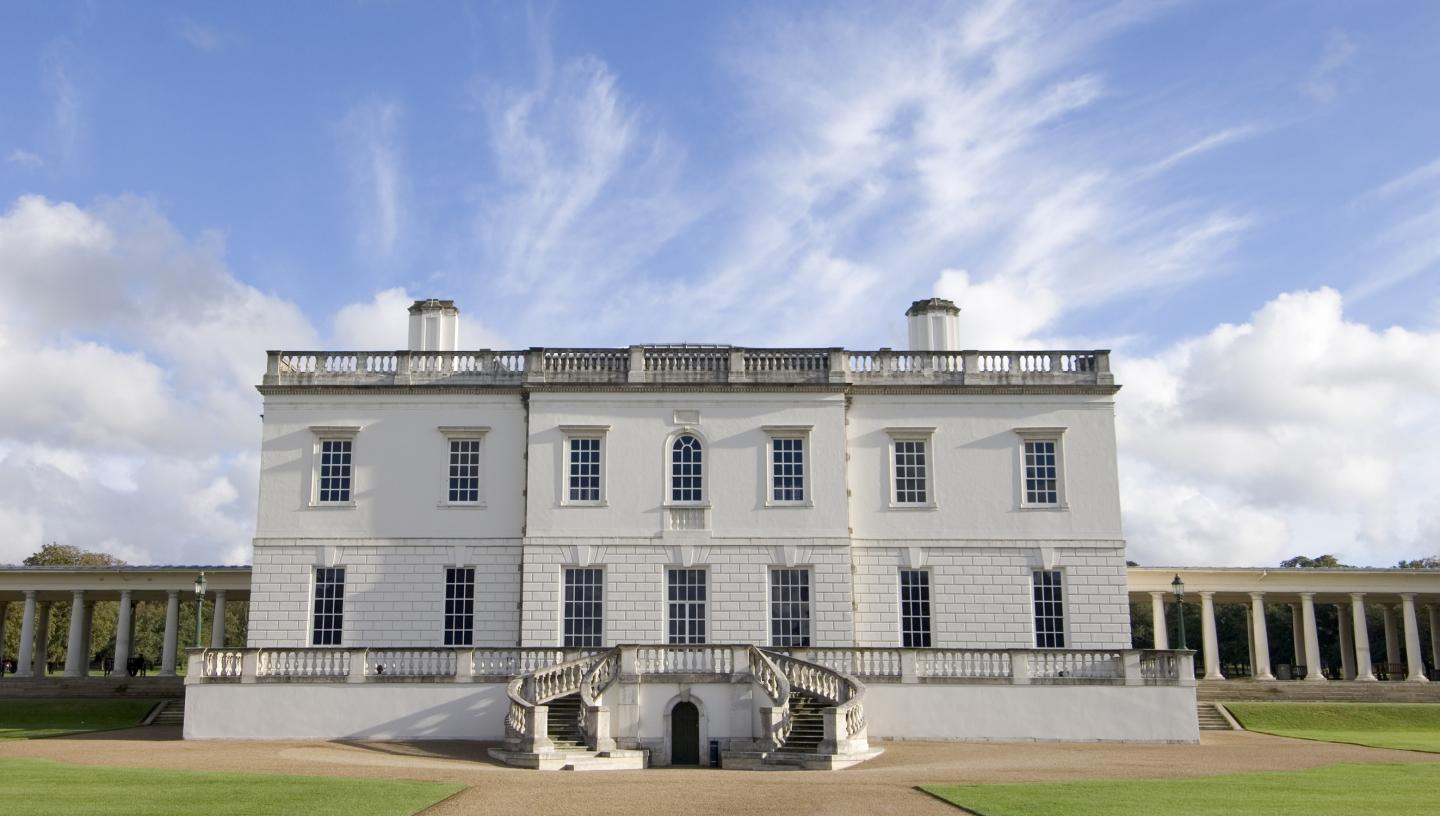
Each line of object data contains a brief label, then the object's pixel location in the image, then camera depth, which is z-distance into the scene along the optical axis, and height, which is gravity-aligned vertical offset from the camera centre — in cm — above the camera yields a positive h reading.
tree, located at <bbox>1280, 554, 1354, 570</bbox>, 7407 +415
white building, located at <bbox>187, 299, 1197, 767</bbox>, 3122 +325
